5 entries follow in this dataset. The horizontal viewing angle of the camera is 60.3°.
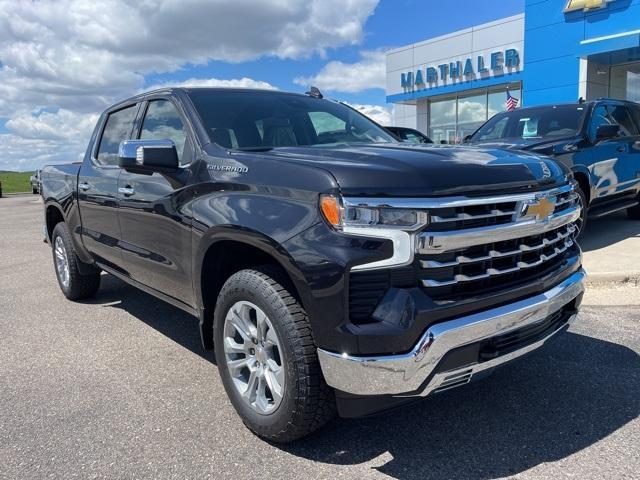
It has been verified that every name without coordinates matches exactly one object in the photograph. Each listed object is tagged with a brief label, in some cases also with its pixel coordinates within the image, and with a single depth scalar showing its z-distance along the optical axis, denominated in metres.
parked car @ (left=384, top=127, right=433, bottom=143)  12.21
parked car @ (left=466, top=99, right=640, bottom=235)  6.71
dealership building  16.17
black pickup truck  2.32
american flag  21.23
